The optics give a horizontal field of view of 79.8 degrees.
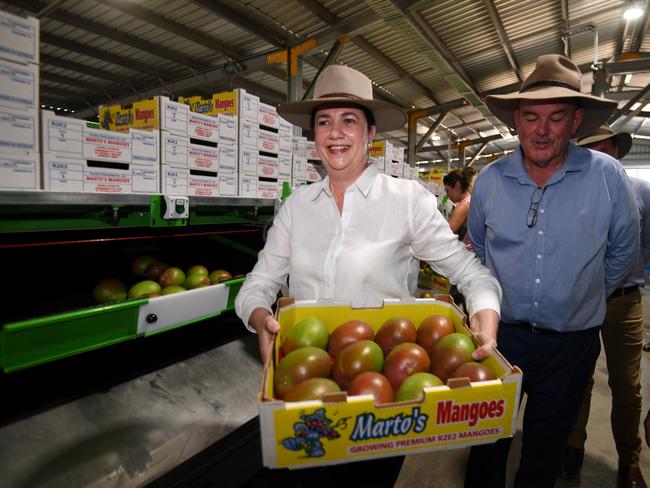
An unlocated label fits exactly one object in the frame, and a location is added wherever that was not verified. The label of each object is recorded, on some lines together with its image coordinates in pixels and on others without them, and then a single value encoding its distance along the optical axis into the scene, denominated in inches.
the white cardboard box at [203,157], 93.4
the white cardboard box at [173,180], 88.0
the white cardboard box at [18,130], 61.1
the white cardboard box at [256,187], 107.2
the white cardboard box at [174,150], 88.1
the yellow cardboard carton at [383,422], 30.3
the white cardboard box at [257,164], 107.1
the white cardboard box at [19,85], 60.4
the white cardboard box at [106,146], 72.9
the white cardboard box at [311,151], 143.1
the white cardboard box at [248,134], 106.0
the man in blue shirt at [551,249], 64.9
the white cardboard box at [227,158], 101.0
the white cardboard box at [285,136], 119.0
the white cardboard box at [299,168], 128.0
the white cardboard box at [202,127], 93.0
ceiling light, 185.0
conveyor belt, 66.5
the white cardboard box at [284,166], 120.7
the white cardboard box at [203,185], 93.4
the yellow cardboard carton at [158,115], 88.0
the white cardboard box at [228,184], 101.7
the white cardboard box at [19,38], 59.9
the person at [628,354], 89.1
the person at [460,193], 164.4
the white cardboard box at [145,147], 81.5
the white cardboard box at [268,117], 111.0
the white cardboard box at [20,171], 61.2
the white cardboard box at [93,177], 67.9
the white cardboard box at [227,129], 100.5
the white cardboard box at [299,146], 138.4
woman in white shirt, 55.4
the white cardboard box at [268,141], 112.4
